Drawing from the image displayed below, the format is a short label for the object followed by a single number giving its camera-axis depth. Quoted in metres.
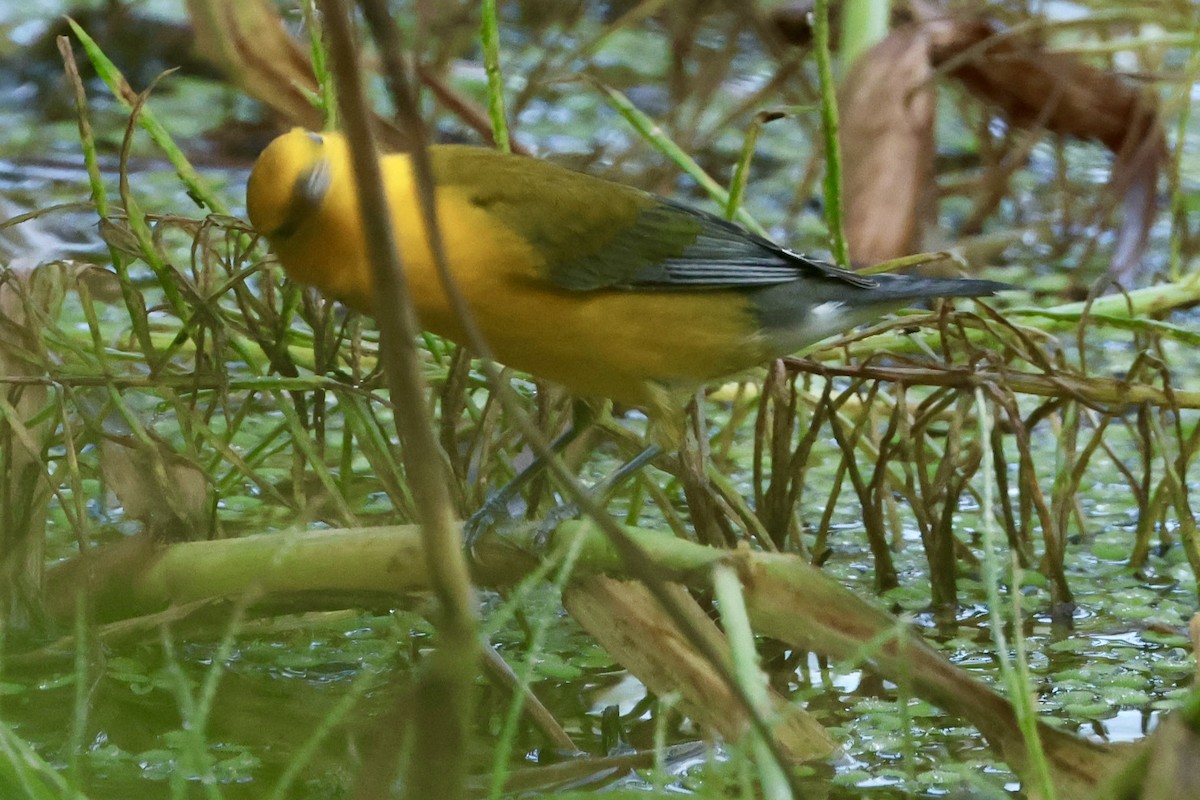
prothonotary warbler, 2.95
